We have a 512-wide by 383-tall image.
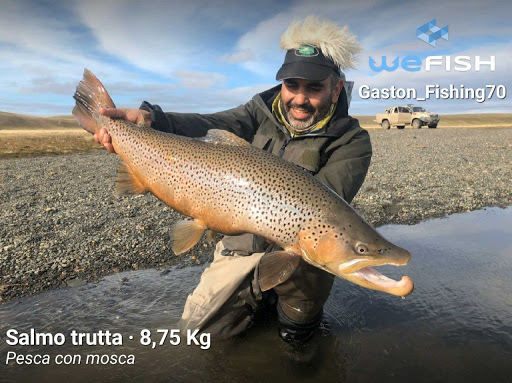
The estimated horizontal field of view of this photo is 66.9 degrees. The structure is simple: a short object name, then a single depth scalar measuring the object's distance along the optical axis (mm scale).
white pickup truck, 37594
